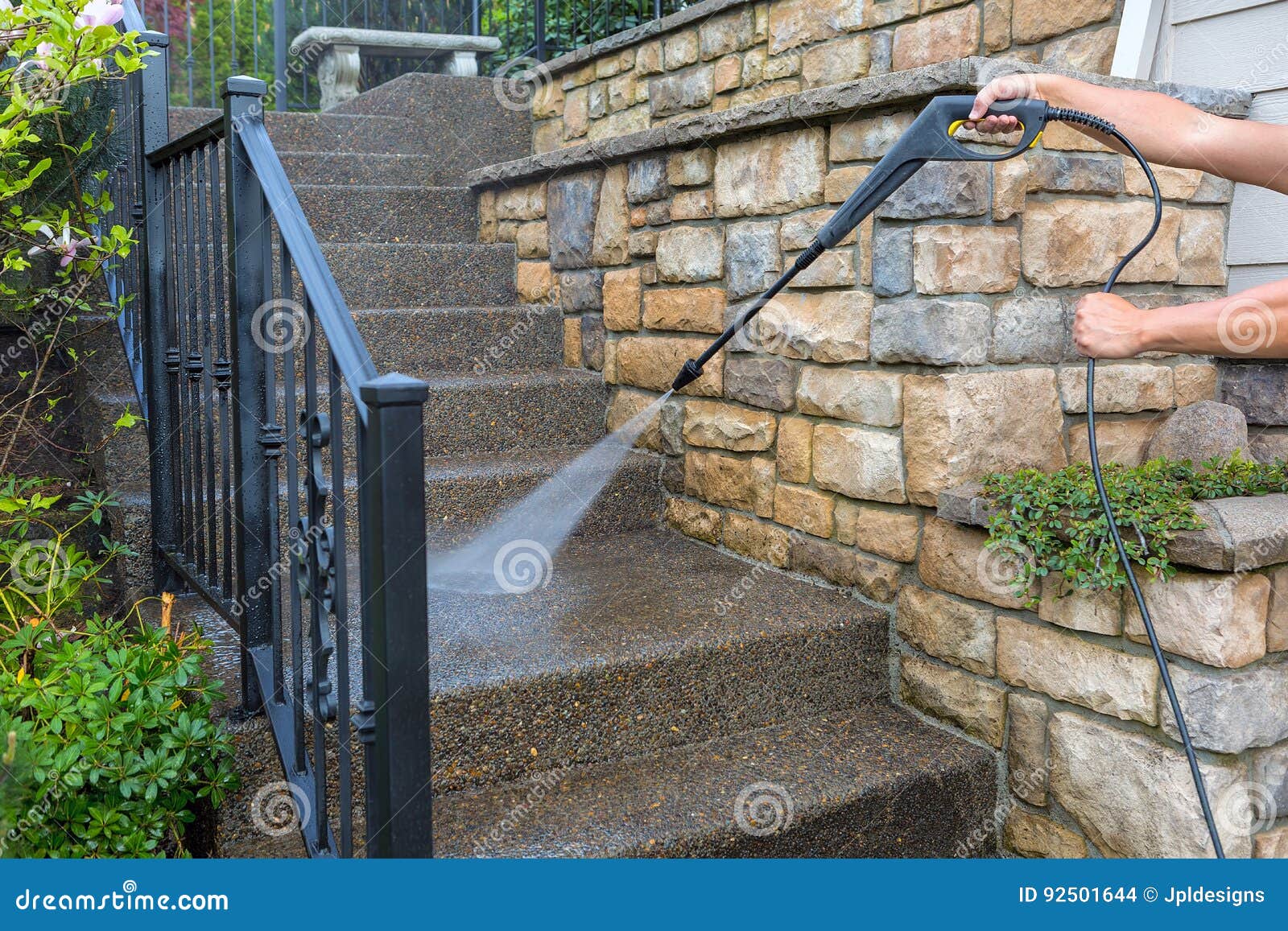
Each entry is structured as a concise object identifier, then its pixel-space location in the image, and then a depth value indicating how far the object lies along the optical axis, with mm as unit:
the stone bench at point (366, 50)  4996
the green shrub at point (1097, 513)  1964
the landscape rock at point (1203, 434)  2336
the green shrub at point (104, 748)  1674
